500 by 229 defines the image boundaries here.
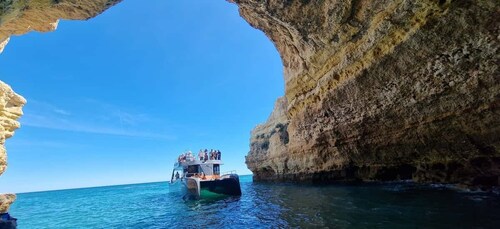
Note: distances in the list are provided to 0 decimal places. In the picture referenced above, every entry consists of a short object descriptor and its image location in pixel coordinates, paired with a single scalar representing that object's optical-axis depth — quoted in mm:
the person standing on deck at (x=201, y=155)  26238
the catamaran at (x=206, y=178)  20172
